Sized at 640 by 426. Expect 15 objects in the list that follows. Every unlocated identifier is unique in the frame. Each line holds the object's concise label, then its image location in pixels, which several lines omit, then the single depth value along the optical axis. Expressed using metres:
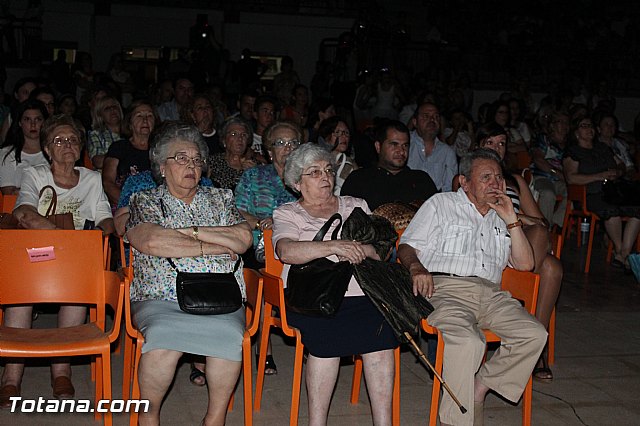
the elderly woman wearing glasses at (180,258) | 3.42
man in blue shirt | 6.80
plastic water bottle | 8.23
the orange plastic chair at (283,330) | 3.68
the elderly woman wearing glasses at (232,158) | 5.46
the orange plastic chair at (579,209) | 7.49
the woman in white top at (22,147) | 5.37
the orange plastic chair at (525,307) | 3.78
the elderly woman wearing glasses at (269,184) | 4.89
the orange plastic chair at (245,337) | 3.50
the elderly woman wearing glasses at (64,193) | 4.18
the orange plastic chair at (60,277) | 3.71
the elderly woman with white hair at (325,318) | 3.56
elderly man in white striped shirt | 3.75
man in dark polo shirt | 5.04
